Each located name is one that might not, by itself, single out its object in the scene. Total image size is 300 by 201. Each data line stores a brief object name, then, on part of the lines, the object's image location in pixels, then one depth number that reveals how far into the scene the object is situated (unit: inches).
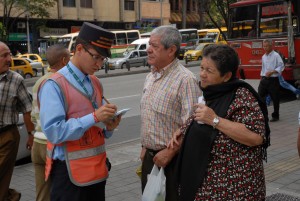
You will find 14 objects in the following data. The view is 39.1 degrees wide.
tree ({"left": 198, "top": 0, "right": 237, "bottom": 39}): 1033.5
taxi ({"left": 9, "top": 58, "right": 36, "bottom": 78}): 994.6
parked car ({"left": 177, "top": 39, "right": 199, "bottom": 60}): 1599.7
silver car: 1210.6
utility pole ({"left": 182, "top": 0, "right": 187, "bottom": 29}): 2086.6
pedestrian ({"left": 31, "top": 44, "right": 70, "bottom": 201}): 161.2
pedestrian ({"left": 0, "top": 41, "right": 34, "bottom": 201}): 166.1
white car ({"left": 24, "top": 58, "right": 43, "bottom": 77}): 1118.4
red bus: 479.2
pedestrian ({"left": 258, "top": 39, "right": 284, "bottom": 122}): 368.2
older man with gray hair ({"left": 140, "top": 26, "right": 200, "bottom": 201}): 123.9
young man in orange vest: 102.9
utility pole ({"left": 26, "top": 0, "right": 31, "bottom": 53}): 1461.6
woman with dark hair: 98.4
